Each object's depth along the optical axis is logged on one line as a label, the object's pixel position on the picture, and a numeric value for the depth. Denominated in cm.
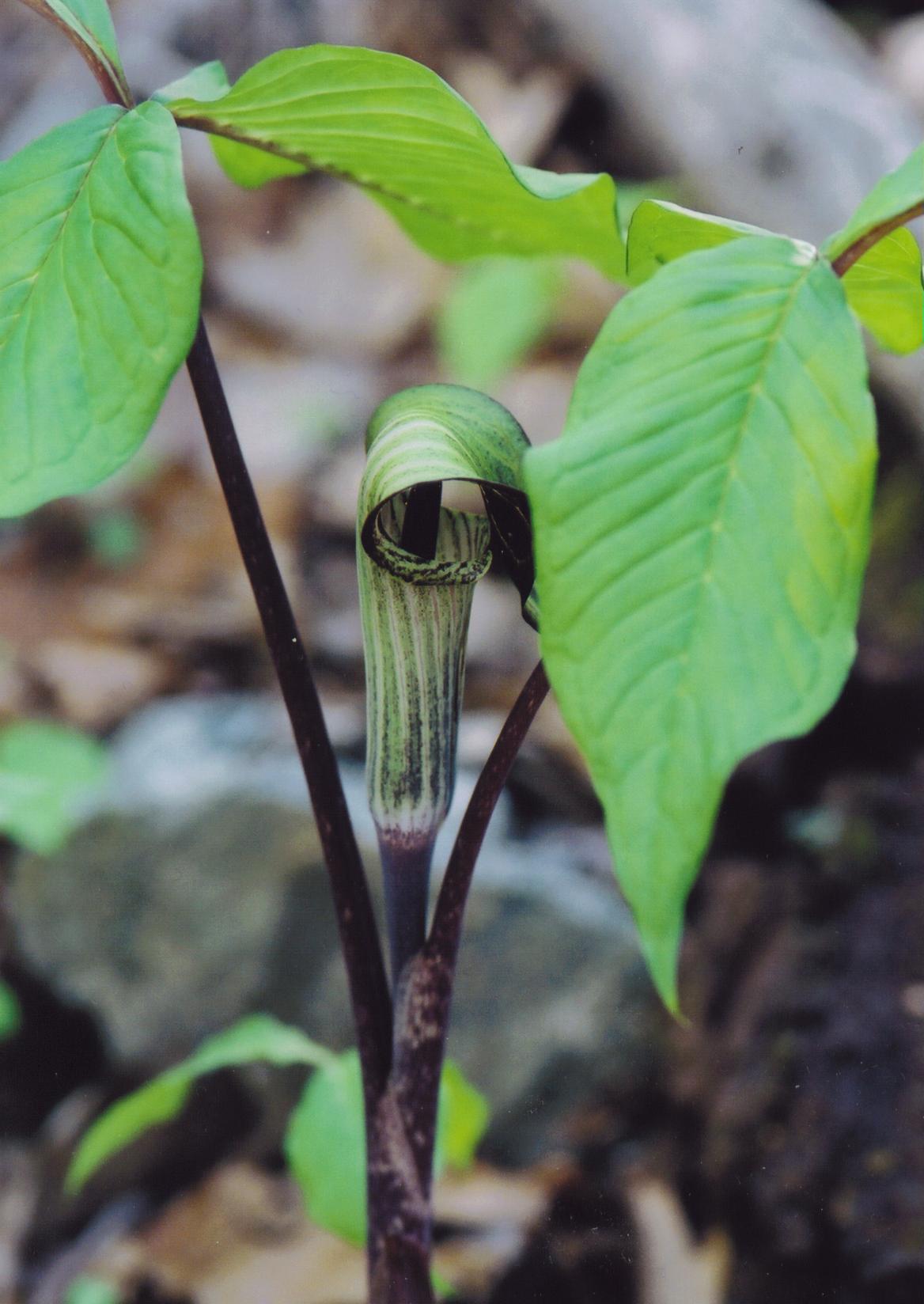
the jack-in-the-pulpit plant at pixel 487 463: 60
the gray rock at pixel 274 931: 110
